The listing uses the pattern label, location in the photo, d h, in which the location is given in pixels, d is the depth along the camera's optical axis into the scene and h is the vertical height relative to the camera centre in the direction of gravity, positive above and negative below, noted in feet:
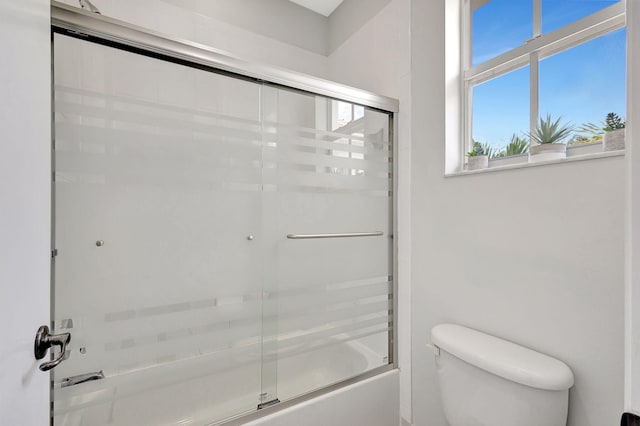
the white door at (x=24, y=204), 1.49 +0.05
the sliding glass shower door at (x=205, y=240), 3.22 -0.37
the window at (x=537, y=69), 3.26 +1.84
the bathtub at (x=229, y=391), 3.36 -2.47
